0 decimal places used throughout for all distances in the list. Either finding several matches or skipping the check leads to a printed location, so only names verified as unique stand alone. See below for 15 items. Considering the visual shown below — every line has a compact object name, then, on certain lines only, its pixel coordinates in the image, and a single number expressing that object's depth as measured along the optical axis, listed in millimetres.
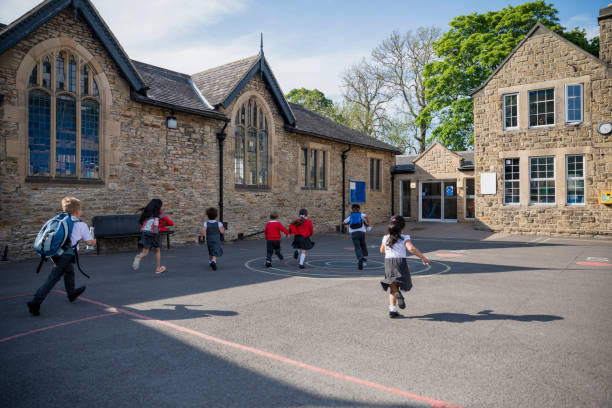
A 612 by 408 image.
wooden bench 12828
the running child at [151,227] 9750
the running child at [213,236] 10094
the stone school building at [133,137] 11531
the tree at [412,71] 34438
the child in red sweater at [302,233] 10508
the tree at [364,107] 38938
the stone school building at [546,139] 18062
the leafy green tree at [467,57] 26422
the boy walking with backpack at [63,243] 5941
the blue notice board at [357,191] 24375
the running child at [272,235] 10500
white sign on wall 20547
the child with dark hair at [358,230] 10312
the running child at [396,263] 5938
